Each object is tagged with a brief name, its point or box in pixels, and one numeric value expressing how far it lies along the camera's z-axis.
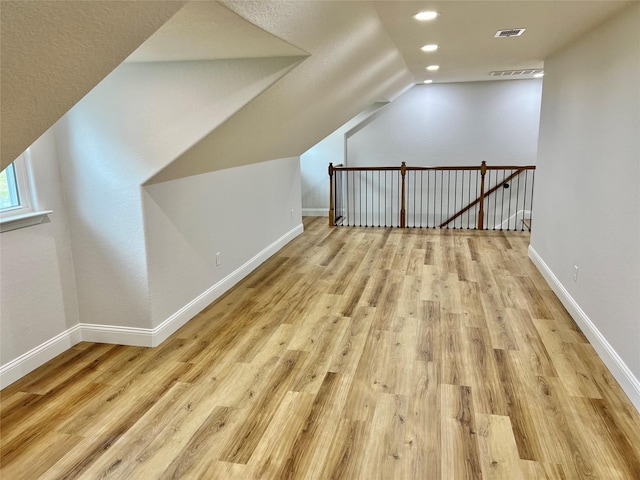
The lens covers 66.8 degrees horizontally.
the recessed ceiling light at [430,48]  4.47
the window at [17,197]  2.90
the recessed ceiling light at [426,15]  3.18
